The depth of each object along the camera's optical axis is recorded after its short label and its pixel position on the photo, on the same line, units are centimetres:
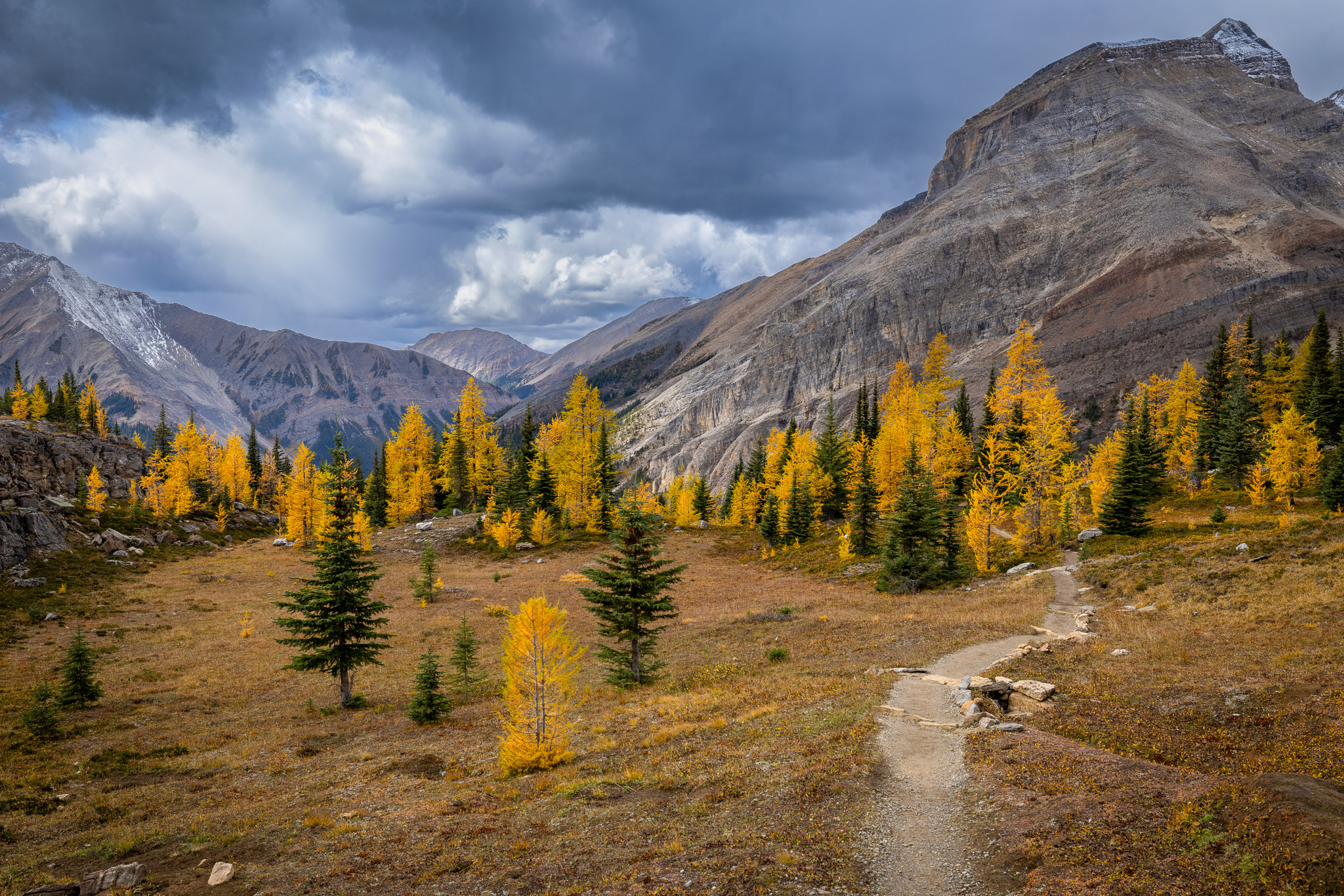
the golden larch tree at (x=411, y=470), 7450
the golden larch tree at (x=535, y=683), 1723
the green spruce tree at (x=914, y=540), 3919
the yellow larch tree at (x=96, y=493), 6141
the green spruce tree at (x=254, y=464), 9312
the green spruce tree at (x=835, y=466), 6612
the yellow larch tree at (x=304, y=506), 6556
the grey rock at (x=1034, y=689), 1662
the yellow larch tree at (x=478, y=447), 7200
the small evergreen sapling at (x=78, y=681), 2491
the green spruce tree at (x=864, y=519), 5025
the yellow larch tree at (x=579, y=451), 6494
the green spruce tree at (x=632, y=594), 2523
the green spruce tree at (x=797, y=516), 5788
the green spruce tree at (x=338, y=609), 2495
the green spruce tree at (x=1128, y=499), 4000
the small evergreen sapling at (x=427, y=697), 2323
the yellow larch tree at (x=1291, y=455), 4191
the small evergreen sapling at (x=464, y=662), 2631
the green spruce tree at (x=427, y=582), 4450
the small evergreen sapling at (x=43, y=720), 2208
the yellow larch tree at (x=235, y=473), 8794
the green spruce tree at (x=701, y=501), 8062
